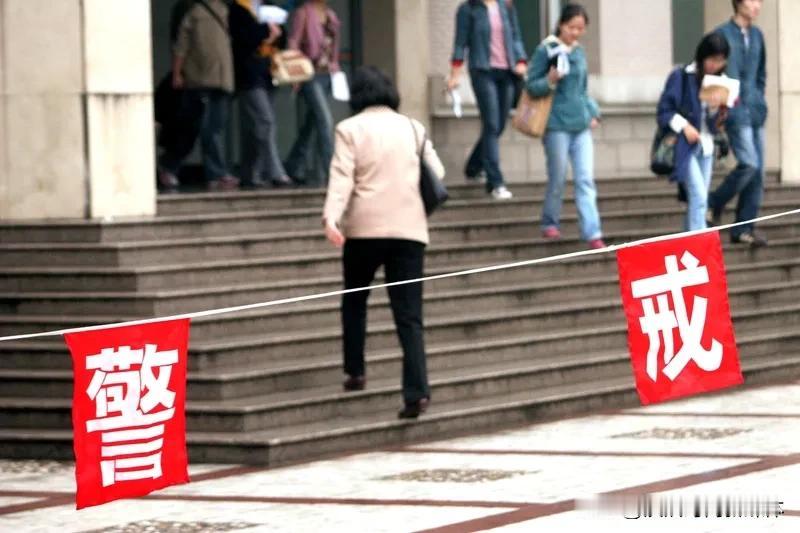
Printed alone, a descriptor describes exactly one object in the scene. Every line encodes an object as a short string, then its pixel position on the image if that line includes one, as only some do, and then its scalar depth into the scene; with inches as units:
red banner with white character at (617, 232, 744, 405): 490.0
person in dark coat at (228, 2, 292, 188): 697.6
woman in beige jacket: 514.0
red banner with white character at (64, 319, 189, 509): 388.8
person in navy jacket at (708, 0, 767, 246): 708.7
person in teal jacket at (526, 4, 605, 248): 677.3
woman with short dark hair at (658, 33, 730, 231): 673.0
